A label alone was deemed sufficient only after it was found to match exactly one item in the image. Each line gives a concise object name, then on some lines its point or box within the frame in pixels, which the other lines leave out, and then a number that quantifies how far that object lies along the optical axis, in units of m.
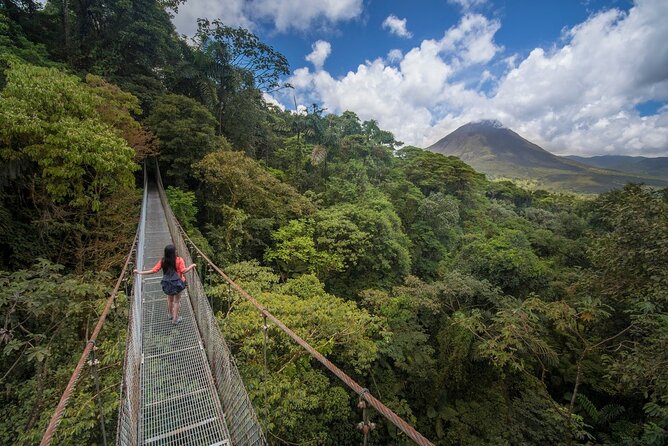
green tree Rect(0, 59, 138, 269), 4.28
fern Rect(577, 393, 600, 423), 6.01
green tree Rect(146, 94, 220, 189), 9.02
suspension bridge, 1.90
